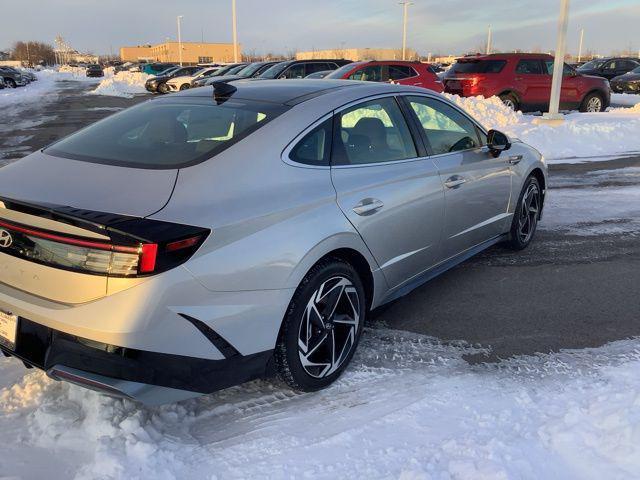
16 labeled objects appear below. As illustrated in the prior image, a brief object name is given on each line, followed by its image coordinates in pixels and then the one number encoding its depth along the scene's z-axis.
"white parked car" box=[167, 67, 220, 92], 28.23
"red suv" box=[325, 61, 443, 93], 14.98
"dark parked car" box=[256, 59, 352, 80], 18.30
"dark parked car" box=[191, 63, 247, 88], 25.28
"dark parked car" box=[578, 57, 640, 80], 31.80
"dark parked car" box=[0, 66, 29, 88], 43.28
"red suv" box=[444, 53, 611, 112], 16.44
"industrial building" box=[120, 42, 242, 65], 123.21
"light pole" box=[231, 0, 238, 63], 45.46
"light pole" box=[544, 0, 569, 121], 13.27
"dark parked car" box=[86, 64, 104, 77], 67.69
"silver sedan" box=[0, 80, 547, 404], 2.36
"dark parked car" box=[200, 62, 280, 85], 21.46
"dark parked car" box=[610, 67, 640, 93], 27.42
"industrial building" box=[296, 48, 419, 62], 92.94
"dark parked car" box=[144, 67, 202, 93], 32.28
